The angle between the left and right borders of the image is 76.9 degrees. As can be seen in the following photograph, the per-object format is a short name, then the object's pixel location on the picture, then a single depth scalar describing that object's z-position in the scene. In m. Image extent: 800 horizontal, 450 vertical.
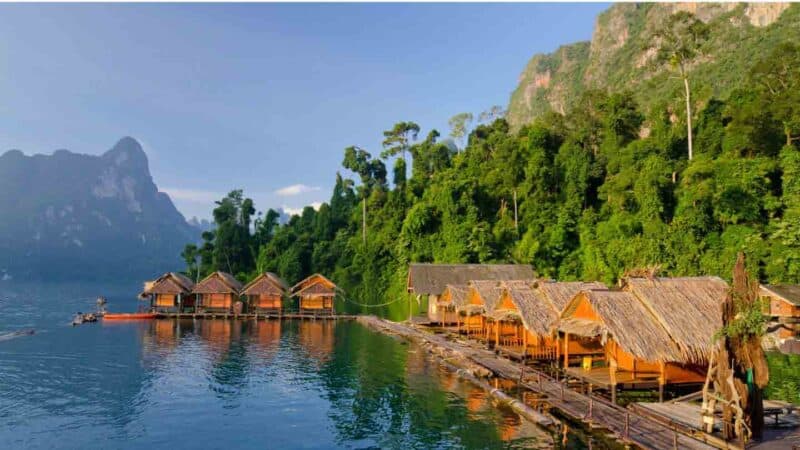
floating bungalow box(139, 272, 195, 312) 49.69
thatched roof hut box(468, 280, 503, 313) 29.66
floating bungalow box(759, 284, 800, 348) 31.77
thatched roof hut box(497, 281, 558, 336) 24.23
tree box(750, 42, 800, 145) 41.66
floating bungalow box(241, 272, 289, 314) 50.50
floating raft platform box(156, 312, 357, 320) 49.34
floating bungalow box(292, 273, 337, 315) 49.59
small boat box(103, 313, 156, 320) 48.80
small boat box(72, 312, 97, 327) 47.00
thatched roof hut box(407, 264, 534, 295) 41.41
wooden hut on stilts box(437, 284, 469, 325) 35.10
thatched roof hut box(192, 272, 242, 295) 49.97
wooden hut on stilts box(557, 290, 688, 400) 17.34
